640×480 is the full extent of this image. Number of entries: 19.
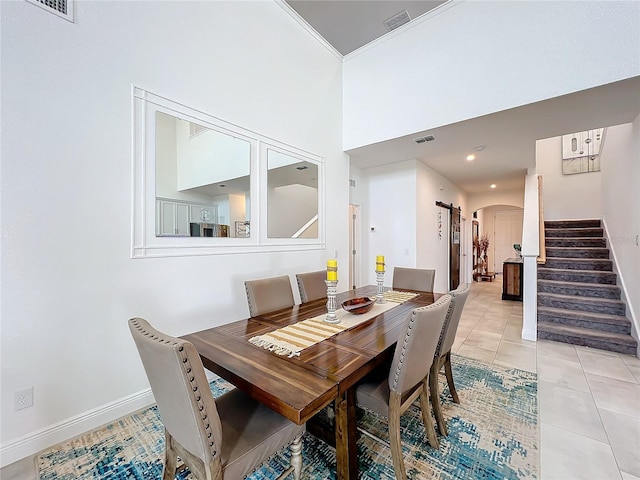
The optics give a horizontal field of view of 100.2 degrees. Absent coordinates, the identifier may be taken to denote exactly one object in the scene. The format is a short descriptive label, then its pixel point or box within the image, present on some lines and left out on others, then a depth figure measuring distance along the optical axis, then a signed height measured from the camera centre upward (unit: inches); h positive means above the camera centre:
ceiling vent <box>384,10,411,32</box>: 141.2 +120.3
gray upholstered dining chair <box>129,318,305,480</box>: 37.2 -30.5
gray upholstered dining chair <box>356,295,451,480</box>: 53.3 -27.8
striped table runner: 59.9 -23.1
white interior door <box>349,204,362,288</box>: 213.3 +1.1
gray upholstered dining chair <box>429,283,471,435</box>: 71.8 -29.0
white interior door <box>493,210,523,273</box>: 373.7 +13.6
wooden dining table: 43.0 -23.8
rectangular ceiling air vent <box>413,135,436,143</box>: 146.8 +58.1
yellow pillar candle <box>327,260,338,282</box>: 73.5 -7.9
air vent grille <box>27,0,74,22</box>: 69.2 +62.2
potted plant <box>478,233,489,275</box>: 357.7 -10.1
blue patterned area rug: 60.8 -52.2
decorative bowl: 82.7 -19.8
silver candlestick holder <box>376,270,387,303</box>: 99.7 -18.7
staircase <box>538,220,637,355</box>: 135.6 -31.8
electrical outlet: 65.5 -38.9
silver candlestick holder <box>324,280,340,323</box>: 75.5 -17.9
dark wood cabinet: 227.9 -32.5
